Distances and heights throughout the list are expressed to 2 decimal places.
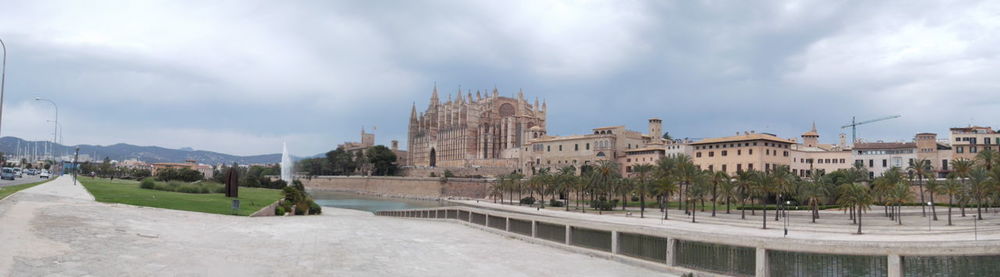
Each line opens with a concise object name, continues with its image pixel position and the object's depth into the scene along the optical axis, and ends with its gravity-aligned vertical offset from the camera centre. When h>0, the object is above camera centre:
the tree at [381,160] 137.12 +2.37
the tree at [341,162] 145.98 +1.79
